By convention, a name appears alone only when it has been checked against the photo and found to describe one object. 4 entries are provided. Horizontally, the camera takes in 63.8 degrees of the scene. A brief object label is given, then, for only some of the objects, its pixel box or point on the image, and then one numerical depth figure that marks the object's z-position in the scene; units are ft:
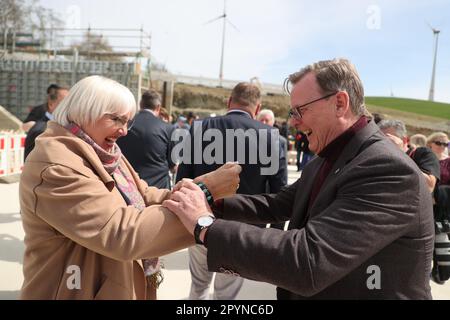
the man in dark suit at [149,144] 13.39
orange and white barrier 31.92
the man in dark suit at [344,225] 3.96
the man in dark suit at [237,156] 10.77
